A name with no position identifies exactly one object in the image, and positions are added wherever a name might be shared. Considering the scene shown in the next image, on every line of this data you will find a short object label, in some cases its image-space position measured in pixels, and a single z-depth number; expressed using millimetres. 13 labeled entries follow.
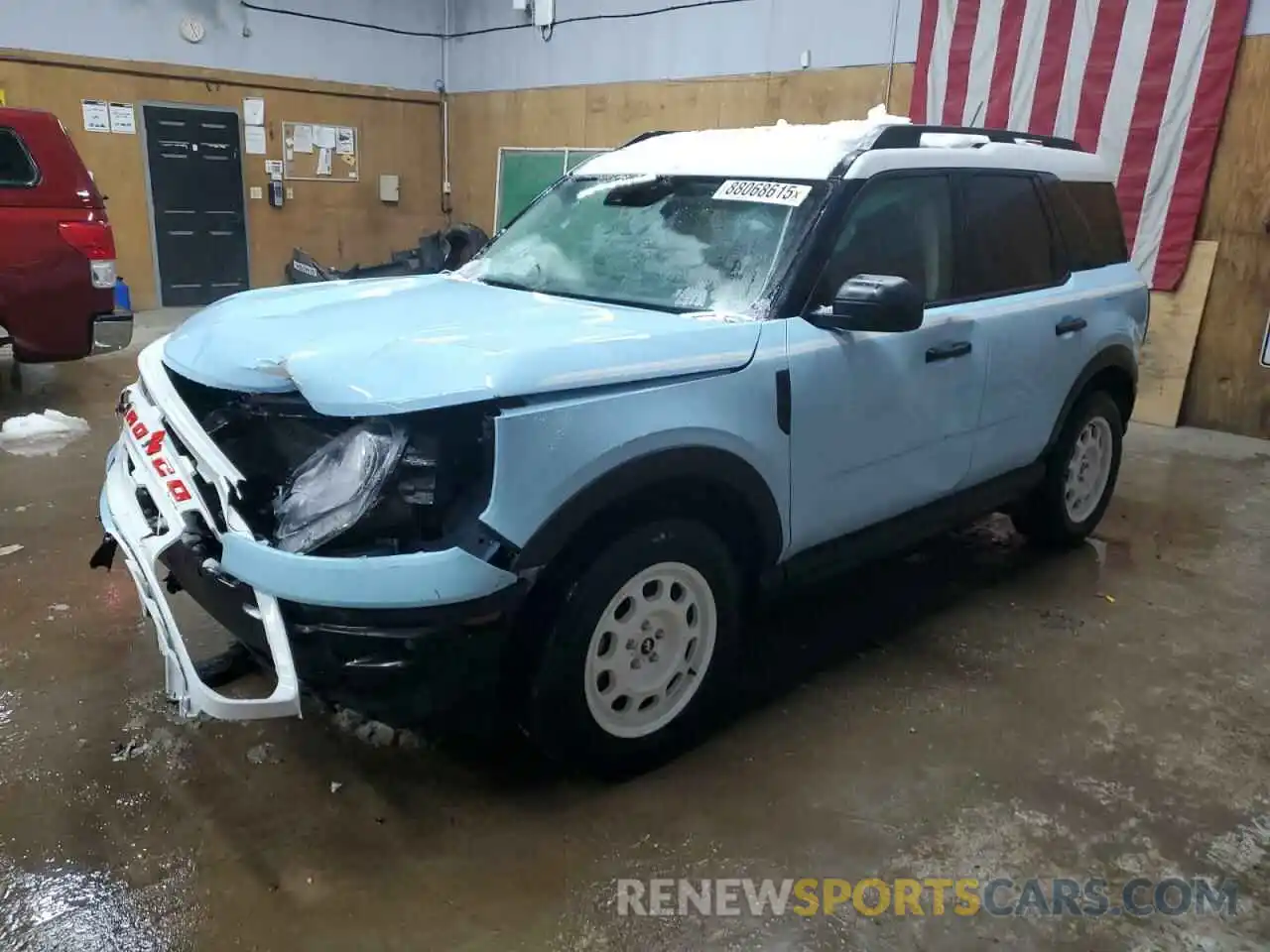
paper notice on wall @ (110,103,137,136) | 9898
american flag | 6441
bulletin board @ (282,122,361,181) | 11117
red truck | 5734
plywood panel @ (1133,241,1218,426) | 6746
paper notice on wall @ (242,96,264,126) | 10688
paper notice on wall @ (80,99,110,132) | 9727
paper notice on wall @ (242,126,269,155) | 10750
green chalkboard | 10773
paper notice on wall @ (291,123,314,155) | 11117
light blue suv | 2055
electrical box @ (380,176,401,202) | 11930
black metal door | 10273
